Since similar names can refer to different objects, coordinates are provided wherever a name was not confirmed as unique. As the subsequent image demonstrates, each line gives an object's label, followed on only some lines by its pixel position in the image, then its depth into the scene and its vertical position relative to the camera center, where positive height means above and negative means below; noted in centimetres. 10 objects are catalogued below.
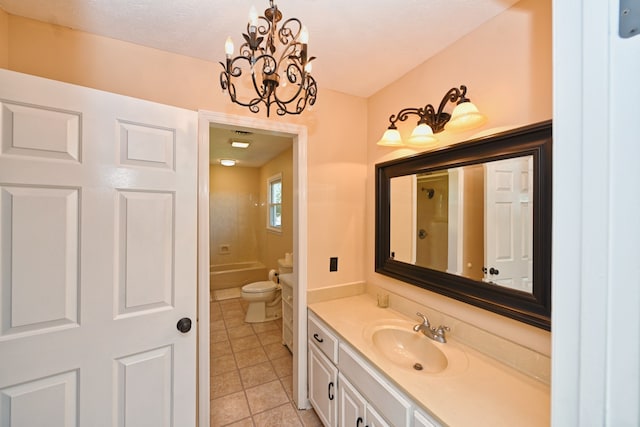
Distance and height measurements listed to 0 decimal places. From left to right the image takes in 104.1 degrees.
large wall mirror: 105 -5
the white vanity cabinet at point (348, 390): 103 -89
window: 414 +17
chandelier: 81 +54
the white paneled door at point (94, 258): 97 -21
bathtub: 461 -117
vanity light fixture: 122 +51
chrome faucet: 136 -65
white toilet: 325 -117
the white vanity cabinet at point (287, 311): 263 -107
